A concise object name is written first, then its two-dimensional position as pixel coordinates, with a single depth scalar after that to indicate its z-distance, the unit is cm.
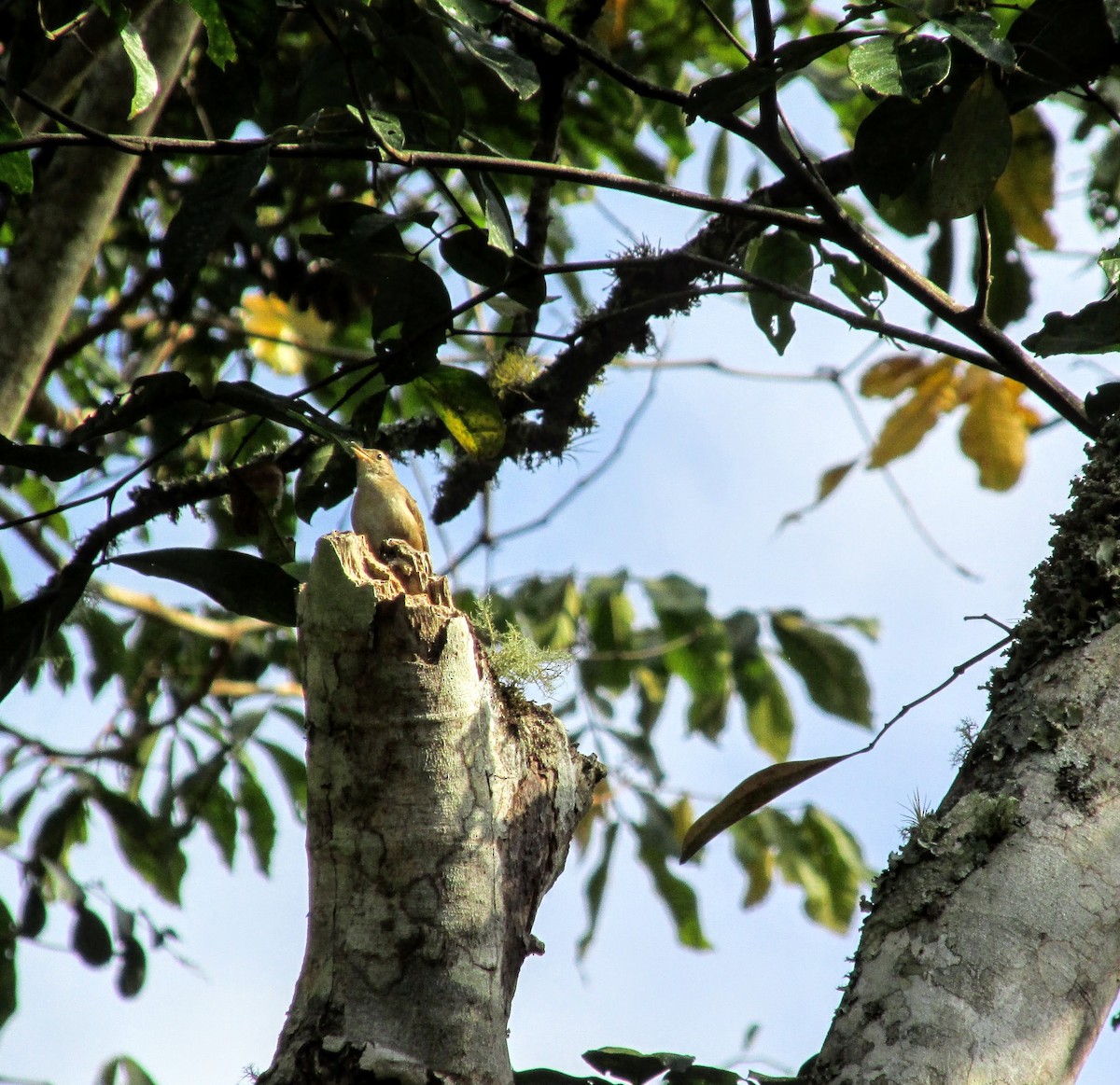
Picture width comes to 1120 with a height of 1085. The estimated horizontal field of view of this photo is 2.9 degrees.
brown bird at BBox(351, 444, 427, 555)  1925
